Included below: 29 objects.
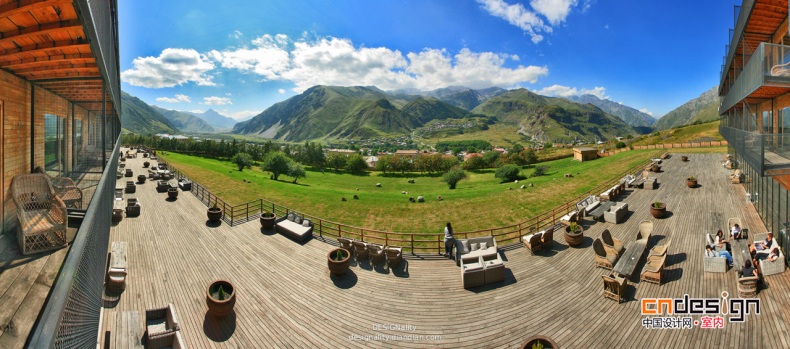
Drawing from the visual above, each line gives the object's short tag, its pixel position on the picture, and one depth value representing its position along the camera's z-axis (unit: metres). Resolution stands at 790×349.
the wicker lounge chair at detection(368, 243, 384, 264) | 11.75
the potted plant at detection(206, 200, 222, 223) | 16.05
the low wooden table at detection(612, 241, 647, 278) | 10.24
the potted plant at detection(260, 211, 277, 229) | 15.12
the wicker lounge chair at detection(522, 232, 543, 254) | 12.77
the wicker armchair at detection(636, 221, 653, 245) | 12.76
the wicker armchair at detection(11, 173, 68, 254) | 7.14
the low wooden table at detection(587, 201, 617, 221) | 16.22
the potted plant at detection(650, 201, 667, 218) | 15.99
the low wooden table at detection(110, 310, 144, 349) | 7.34
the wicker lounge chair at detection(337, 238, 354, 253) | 12.54
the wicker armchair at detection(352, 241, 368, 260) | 12.07
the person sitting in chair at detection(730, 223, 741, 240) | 12.31
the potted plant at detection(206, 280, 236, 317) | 8.45
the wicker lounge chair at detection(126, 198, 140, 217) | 16.77
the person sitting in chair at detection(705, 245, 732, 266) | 10.49
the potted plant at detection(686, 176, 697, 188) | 21.34
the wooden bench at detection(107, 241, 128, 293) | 9.20
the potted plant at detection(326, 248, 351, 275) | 10.95
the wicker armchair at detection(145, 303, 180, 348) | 7.25
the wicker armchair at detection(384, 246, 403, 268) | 11.58
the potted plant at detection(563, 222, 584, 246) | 13.17
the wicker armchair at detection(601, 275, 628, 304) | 9.27
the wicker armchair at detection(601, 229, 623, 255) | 12.00
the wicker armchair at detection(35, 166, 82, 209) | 9.17
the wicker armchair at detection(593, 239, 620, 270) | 11.25
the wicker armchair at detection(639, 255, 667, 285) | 9.99
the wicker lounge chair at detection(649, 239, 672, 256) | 10.81
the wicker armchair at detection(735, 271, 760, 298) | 8.91
